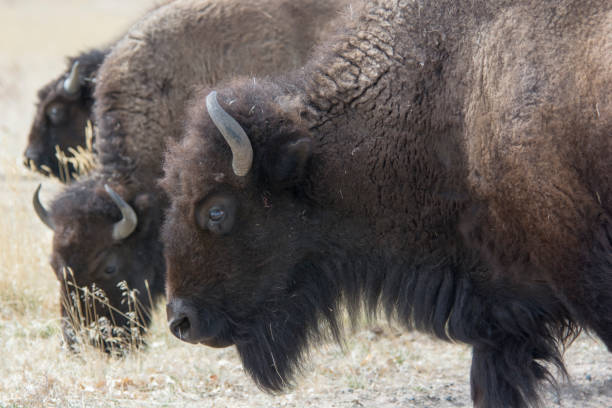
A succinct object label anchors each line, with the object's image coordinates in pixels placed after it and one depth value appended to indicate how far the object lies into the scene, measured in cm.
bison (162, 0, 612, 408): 680
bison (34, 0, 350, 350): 1179
